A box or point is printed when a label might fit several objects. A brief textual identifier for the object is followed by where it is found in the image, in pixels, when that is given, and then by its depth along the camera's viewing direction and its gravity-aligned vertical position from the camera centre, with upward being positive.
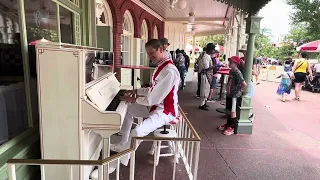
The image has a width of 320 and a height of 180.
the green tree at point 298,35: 23.06 +3.16
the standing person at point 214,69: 6.51 -0.18
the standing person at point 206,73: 6.07 -0.28
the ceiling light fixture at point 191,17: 8.50 +1.68
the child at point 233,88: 4.21 -0.47
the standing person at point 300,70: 7.67 -0.18
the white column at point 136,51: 8.52 +0.38
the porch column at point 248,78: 4.16 -0.28
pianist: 2.55 -0.39
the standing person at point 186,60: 9.21 +0.09
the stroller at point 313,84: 10.04 -0.87
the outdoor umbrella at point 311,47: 10.45 +0.83
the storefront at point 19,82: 1.95 -0.21
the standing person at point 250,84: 4.62 -0.27
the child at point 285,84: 7.47 -0.65
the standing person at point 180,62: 8.22 +0.00
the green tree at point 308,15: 18.48 +4.16
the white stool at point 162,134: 2.71 -0.86
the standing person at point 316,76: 9.97 -0.49
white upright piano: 1.90 -0.43
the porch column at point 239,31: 7.24 +1.05
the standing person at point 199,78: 6.47 -0.50
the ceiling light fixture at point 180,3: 5.88 +1.60
